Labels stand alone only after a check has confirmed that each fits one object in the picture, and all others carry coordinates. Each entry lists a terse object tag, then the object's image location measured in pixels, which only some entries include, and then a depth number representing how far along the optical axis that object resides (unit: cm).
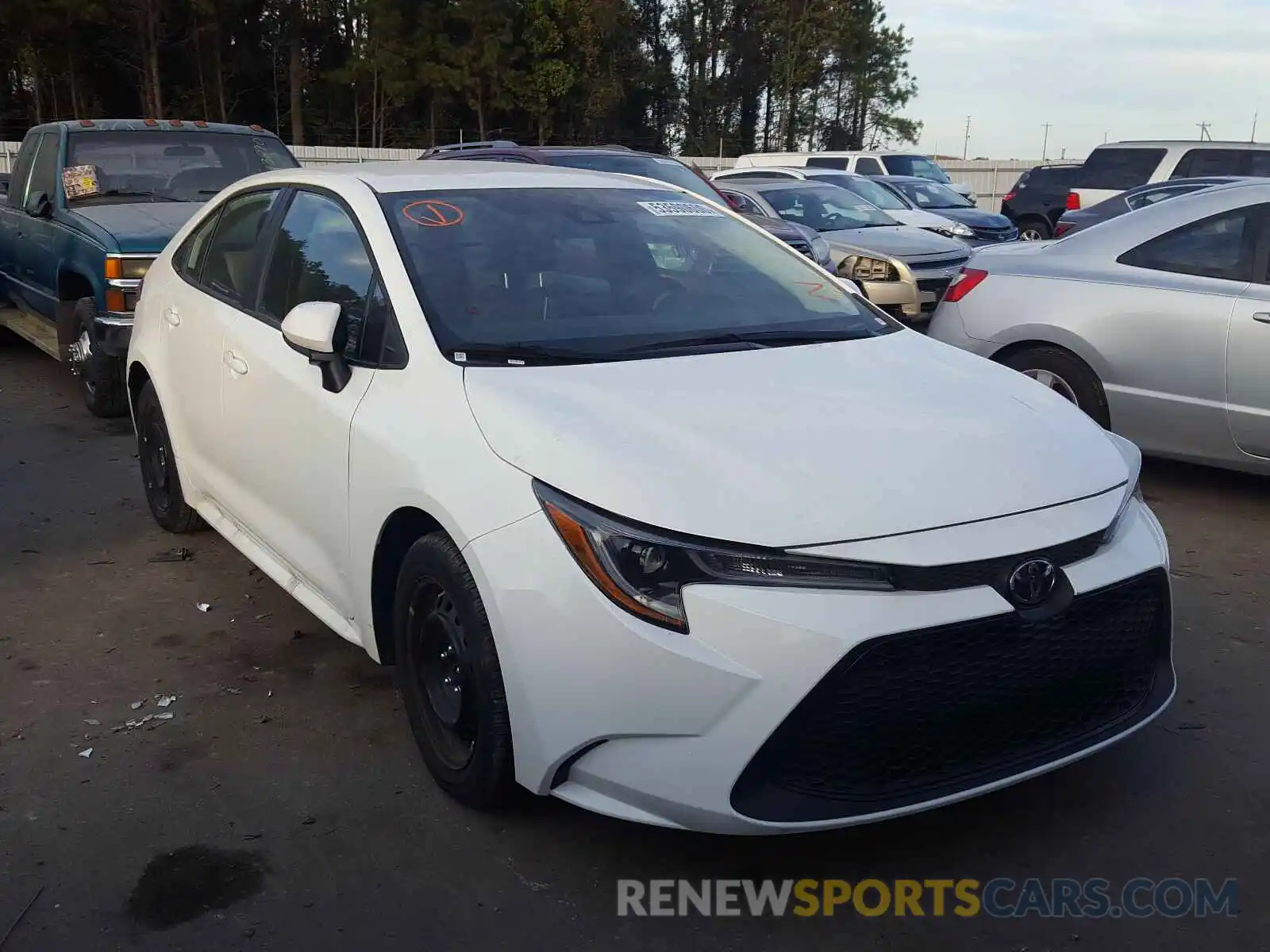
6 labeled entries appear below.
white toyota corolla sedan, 267
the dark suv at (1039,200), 2116
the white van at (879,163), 2130
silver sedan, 573
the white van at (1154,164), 1758
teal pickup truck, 742
